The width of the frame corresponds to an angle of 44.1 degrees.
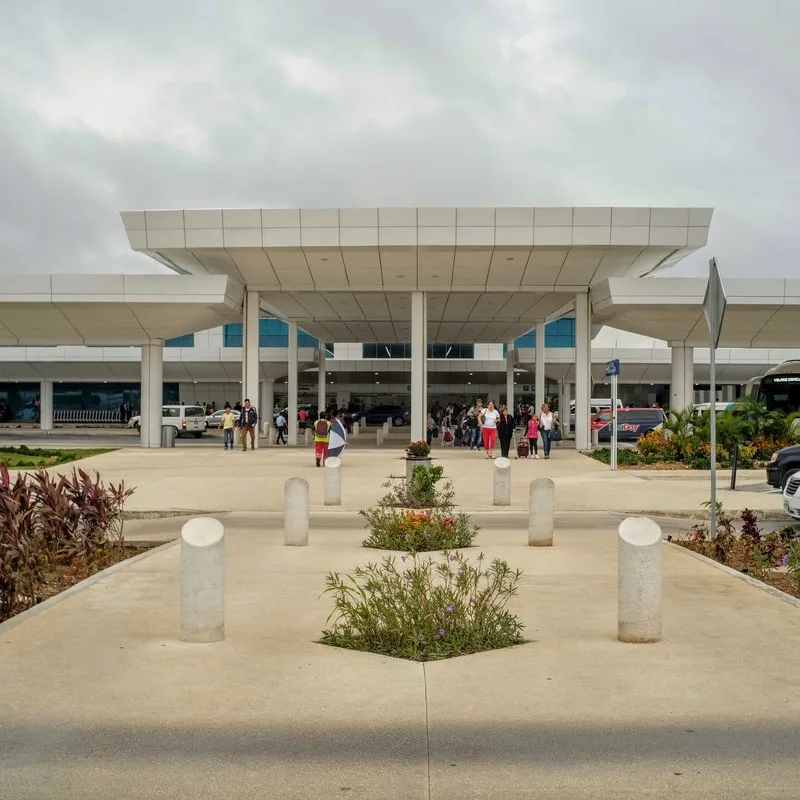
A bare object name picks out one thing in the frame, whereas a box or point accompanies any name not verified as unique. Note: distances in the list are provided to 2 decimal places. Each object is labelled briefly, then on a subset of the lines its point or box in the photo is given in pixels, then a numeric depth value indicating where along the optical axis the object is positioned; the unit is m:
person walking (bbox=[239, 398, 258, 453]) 32.91
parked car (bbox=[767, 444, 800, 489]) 17.28
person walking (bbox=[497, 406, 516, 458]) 29.70
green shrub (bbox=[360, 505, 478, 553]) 11.83
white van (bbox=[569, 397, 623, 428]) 65.24
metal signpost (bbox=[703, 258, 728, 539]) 11.44
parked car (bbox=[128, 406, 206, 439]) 50.44
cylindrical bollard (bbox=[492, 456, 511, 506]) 17.52
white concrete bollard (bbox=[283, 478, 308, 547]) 12.13
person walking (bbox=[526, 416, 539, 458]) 30.96
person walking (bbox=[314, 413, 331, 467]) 26.91
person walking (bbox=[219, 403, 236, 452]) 33.84
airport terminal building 30.64
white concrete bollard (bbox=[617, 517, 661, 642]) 7.10
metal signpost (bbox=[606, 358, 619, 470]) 24.08
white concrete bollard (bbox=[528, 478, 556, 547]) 12.19
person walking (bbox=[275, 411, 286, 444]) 42.84
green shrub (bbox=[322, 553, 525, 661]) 6.93
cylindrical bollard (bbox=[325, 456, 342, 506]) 17.62
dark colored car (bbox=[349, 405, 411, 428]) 76.28
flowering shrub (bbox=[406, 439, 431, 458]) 23.20
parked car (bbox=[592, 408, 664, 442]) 43.56
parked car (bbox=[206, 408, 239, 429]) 64.22
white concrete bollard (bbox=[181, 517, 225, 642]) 7.17
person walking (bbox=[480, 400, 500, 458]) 30.91
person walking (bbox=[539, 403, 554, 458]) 30.34
